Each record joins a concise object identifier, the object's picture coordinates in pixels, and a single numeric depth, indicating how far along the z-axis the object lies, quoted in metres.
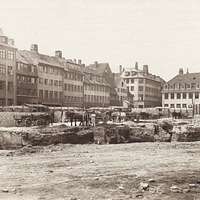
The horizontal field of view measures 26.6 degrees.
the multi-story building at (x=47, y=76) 68.84
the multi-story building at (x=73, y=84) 78.81
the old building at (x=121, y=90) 106.38
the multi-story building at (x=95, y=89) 87.81
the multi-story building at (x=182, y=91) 101.31
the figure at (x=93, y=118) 38.82
